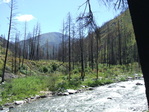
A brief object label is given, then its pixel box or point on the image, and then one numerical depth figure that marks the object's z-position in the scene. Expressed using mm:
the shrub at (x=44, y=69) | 43303
